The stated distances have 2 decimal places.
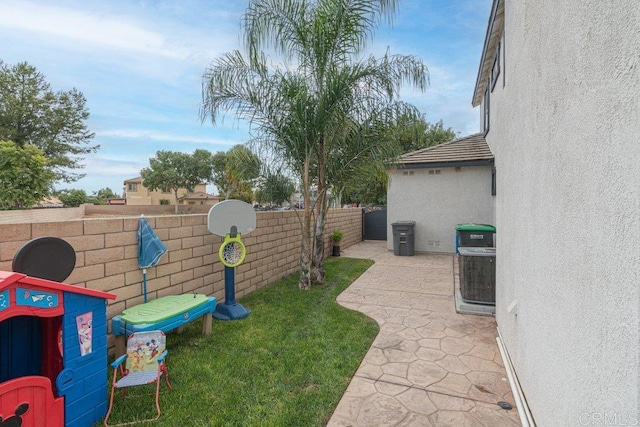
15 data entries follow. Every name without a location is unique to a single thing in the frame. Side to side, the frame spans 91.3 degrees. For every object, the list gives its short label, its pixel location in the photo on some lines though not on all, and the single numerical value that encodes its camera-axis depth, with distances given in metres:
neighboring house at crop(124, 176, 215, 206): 56.73
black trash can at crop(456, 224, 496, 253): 8.15
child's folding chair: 2.77
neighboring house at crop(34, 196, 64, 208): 31.47
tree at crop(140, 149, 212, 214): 40.59
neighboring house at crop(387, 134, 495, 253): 10.41
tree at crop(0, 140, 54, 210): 14.20
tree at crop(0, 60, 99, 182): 25.53
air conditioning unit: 5.12
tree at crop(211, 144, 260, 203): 6.53
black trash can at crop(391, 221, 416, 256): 10.79
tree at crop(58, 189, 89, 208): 30.83
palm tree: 5.82
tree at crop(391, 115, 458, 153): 21.34
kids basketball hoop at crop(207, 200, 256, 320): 4.94
